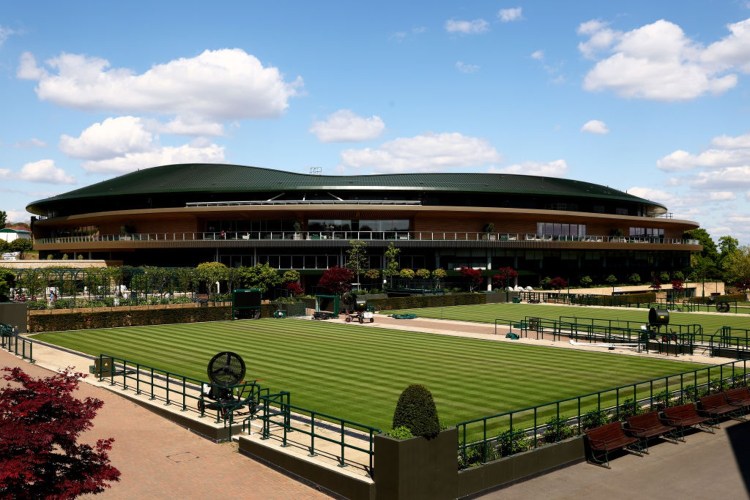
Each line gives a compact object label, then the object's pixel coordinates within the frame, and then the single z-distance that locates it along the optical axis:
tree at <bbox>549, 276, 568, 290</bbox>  90.88
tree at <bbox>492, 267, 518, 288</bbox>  88.06
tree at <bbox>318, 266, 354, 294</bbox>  70.00
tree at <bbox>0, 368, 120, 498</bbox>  11.11
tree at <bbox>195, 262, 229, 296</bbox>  70.56
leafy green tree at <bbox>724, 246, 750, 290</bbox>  118.19
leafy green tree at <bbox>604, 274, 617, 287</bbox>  105.12
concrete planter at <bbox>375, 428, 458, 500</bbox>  14.70
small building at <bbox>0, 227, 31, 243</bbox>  172.49
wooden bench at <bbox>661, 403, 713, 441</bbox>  21.12
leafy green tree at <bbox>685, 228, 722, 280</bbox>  132.91
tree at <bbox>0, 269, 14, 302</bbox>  53.16
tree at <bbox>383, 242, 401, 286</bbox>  84.62
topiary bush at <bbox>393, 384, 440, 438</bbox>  15.12
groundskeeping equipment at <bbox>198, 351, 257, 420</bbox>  21.91
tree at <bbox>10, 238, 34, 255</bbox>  142.82
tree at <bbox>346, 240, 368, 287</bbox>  82.38
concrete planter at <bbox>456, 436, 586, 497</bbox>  16.22
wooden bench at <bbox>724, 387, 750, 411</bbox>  23.67
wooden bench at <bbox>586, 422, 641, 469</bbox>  18.58
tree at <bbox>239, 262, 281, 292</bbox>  73.62
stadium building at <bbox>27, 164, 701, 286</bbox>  88.19
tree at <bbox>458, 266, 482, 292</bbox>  85.81
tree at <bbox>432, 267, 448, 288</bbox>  86.81
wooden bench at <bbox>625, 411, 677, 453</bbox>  19.77
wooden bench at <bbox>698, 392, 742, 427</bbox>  22.63
